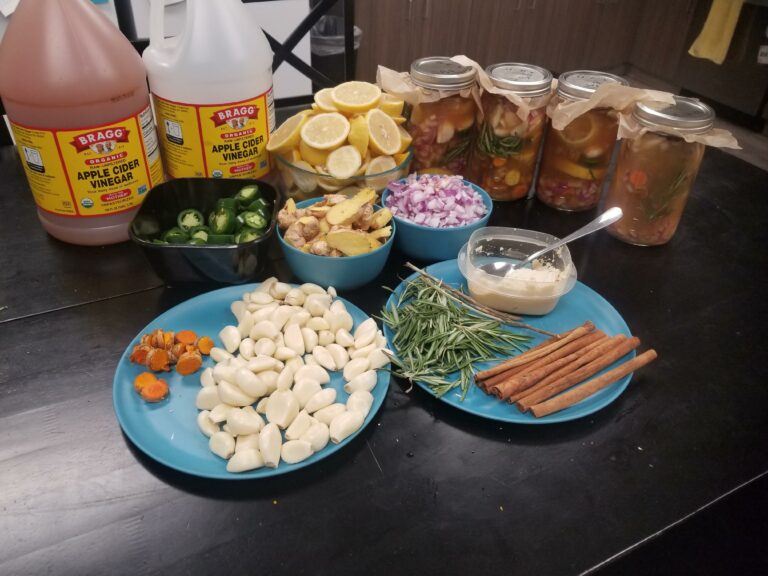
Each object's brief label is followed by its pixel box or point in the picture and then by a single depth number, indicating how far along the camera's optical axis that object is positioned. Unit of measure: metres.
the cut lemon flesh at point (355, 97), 1.11
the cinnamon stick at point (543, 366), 0.83
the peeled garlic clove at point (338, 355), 0.86
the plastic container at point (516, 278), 0.96
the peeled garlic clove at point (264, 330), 0.88
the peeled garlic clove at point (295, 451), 0.72
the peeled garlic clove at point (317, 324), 0.90
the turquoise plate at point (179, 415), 0.72
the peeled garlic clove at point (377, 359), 0.84
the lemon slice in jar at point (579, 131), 1.15
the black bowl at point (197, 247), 0.91
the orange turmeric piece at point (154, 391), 0.80
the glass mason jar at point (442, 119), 1.14
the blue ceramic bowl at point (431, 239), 1.05
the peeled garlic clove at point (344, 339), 0.88
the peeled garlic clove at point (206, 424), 0.76
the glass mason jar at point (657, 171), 1.05
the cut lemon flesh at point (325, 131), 1.06
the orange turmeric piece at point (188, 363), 0.85
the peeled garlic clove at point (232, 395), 0.78
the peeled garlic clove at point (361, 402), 0.78
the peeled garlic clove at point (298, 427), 0.75
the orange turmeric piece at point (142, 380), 0.81
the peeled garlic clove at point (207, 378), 0.82
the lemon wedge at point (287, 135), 1.07
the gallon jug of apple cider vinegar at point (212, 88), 0.99
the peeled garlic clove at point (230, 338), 0.88
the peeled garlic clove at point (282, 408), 0.76
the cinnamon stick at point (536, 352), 0.85
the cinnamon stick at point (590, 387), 0.80
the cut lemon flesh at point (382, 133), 1.08
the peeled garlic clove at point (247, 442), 0.73
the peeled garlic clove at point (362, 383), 0.81
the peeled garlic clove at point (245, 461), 0.71
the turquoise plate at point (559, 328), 0.81
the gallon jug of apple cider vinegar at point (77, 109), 0.90
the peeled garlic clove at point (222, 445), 0.73
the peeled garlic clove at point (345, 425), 0.74
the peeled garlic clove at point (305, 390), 0.79
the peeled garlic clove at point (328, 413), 0.77
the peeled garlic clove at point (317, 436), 0.73
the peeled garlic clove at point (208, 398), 0.79
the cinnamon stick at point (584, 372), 0.82
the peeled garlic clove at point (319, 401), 0.78
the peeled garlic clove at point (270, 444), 0.71
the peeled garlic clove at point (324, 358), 0.86
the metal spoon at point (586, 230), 1.03
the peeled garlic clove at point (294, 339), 0.87
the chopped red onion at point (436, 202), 1.07
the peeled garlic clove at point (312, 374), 0.82
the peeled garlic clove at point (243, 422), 0.75
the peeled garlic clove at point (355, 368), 0.83
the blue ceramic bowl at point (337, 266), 0.95
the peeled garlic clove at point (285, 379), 0.81
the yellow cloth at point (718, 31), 3.22
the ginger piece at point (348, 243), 0.96
